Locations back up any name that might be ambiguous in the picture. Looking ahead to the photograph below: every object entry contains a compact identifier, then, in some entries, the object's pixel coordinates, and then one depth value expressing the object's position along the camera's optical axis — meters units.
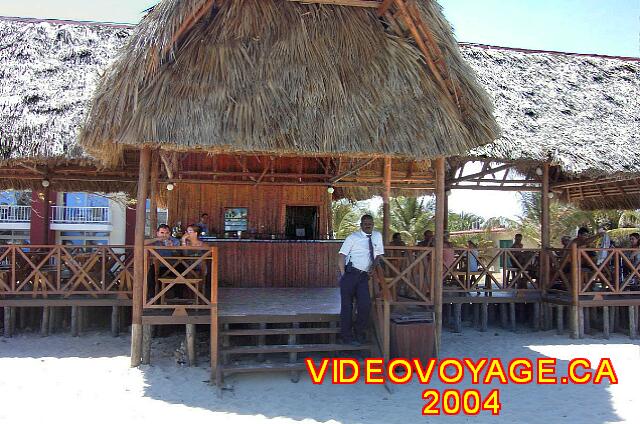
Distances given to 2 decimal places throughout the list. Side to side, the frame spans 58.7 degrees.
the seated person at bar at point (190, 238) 7.88
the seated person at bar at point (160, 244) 7.73
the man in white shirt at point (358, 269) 7.14
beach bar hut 6.89
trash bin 7.27
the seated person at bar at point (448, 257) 10.23
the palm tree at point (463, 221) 25.41
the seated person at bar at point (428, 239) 10.58
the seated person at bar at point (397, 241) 10.36
